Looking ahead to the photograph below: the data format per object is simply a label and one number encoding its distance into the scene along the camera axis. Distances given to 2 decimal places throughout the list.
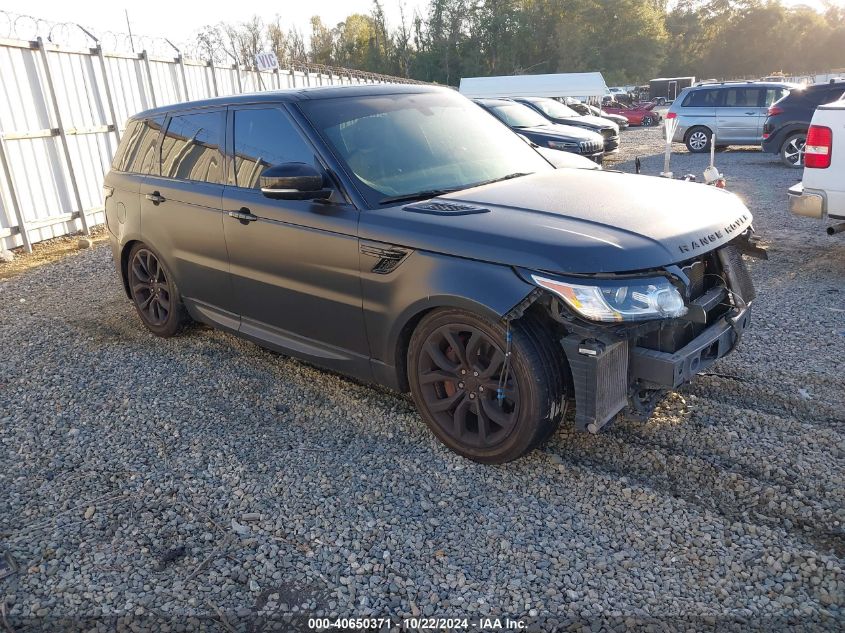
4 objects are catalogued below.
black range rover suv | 2.84
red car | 31.78
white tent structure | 33.03
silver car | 16.19
